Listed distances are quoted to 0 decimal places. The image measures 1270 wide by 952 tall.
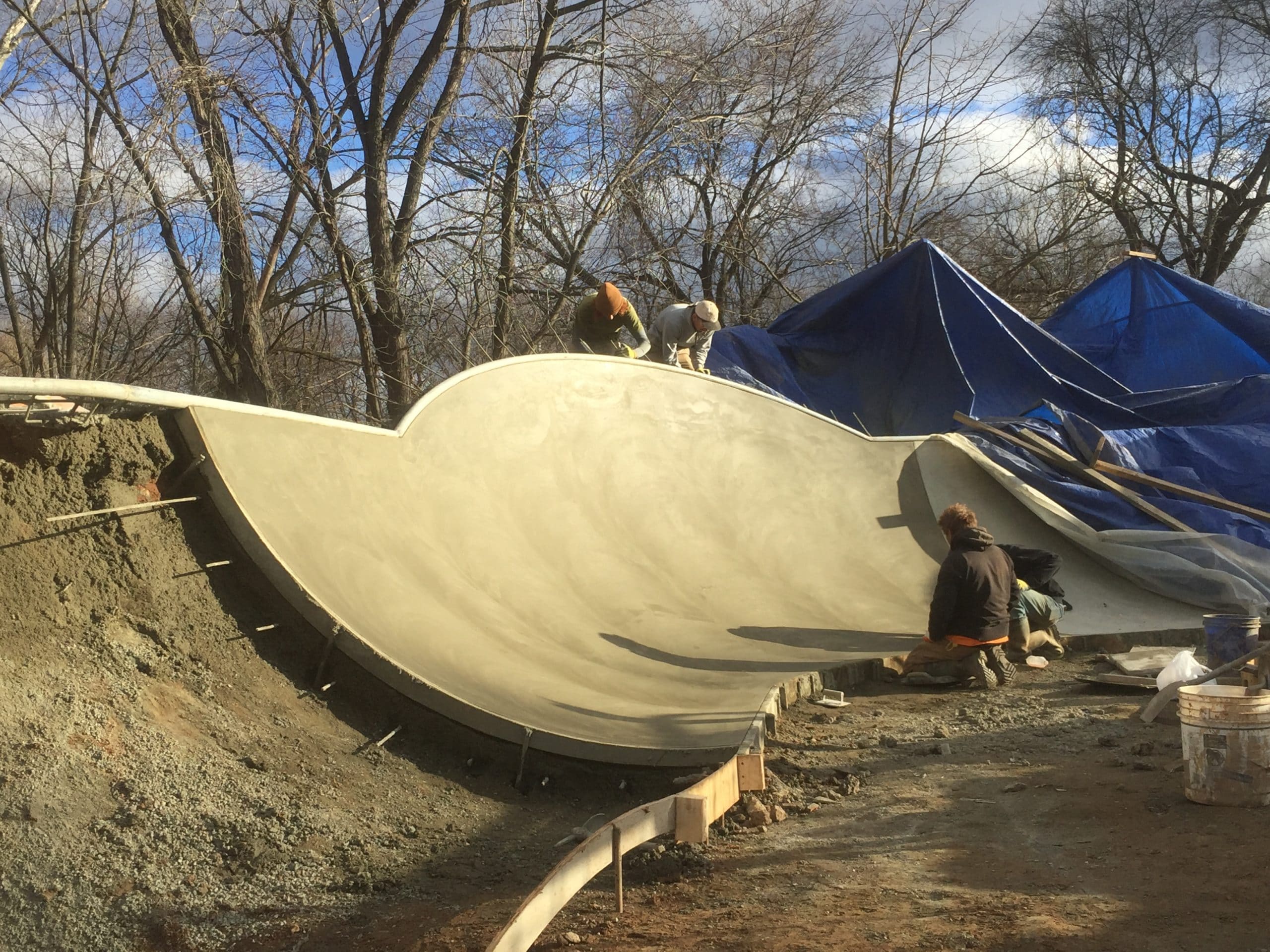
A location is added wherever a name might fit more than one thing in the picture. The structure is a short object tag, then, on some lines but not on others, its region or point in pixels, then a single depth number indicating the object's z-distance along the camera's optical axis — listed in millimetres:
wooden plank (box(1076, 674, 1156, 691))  6281
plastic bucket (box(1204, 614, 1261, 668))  6074
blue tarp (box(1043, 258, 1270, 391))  11422
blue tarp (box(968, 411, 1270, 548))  8844
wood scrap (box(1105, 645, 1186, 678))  6605
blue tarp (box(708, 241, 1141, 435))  10852
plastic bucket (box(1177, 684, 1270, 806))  4016
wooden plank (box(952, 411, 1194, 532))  8766
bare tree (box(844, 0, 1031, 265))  16641
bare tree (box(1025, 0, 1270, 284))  19953
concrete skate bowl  4777
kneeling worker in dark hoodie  6559
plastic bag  5641
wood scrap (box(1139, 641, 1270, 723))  5406
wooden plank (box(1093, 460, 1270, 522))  8836
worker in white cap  9250
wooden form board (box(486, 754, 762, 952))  2844
